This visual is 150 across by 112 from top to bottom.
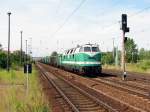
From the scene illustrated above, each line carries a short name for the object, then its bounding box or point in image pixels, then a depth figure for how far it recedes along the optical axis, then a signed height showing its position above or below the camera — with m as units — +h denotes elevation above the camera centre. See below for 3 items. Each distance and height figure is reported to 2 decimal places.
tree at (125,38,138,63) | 138.38 +5.35
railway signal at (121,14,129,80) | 33.00 +3.13
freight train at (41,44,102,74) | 38.69 +0.45
